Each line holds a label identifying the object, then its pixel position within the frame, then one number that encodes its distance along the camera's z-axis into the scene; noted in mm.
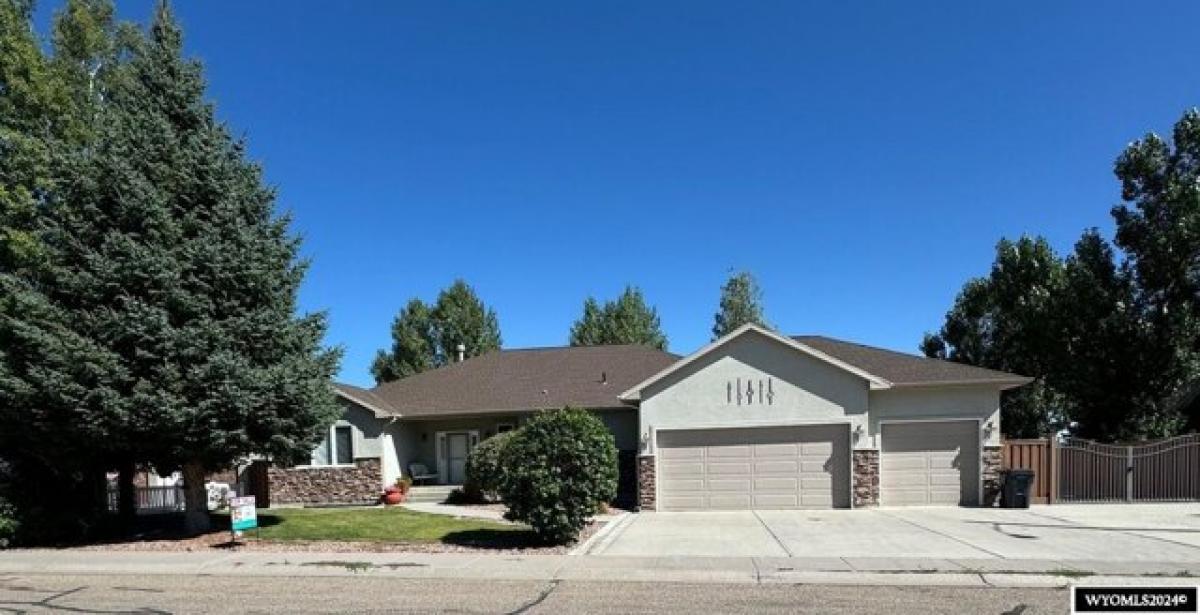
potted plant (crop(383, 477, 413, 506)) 20719
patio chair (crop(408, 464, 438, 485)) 24172
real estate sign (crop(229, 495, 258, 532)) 12359
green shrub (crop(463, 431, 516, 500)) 18297
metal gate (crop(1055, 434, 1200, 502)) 18031
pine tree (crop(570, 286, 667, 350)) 50938
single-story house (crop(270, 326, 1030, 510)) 18188
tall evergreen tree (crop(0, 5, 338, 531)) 12172
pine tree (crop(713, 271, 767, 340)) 46625
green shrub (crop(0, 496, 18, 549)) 12719
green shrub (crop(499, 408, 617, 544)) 11891
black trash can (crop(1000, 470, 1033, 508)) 17328
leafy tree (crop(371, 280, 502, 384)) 51812
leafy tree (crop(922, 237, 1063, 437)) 28531
